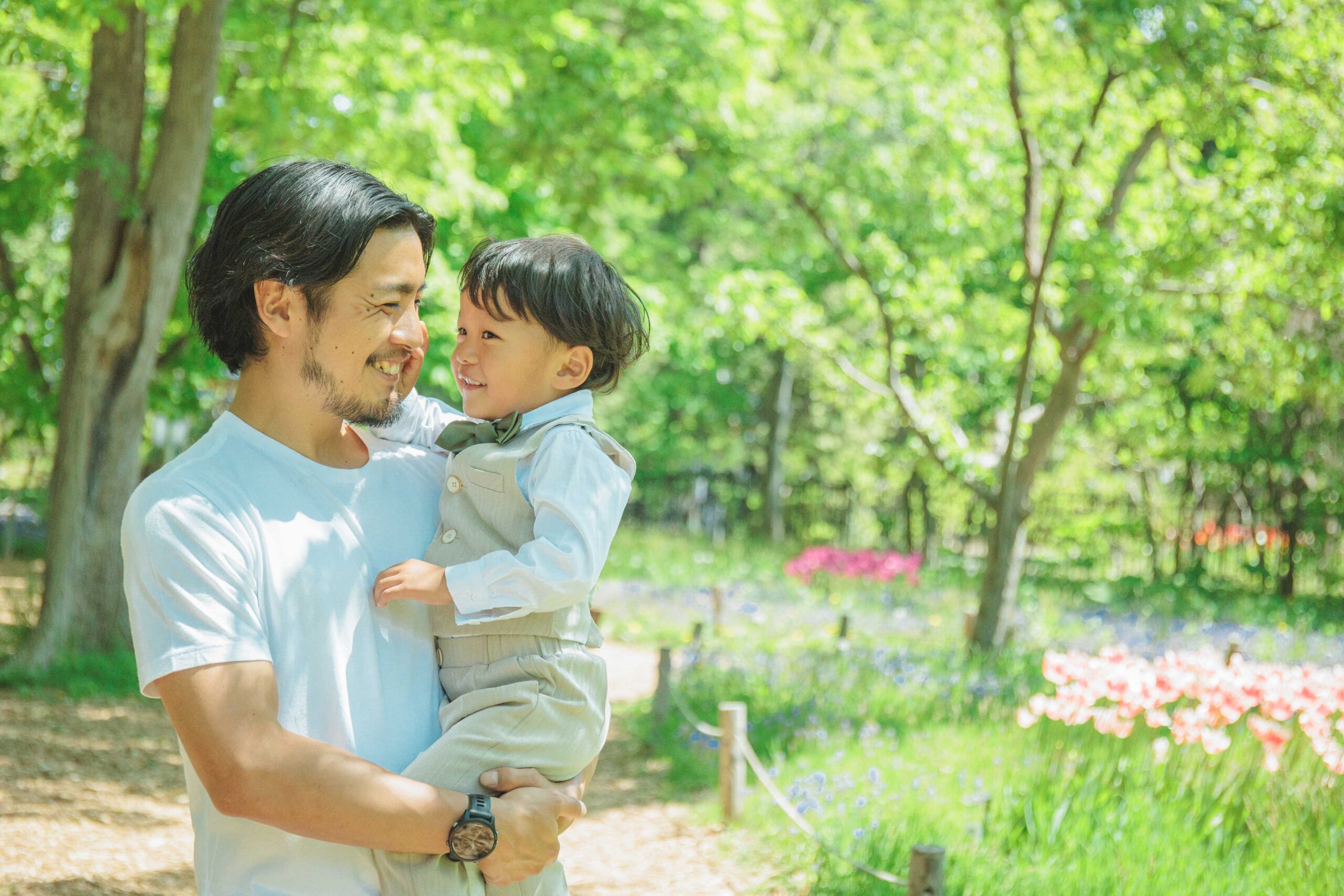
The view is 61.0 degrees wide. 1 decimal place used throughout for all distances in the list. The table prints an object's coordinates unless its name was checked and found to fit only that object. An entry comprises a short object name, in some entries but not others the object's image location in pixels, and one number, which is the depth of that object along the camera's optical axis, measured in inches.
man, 57.9
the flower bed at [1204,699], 169.2
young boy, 68.6
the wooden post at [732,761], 215.9
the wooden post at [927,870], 133.4
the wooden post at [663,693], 289.4
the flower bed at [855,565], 558.3
